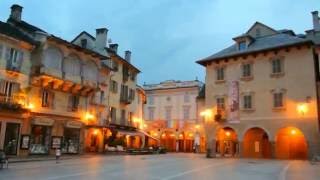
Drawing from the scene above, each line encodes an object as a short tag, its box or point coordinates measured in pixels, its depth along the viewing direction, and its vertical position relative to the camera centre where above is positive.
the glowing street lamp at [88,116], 27.07 +1.12
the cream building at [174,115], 46.20 +2.64
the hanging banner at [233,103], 27.24 +2.97
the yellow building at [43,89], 20.40 +3.39
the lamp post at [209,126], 28.64 +0.36
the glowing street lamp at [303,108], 23.99 +2.25
